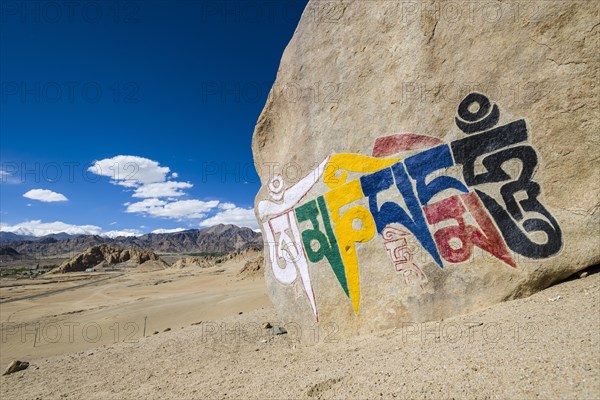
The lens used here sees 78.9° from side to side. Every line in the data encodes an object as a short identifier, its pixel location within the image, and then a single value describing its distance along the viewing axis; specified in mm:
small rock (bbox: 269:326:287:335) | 6845
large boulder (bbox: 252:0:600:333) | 3881
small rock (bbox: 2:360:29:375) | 6980
